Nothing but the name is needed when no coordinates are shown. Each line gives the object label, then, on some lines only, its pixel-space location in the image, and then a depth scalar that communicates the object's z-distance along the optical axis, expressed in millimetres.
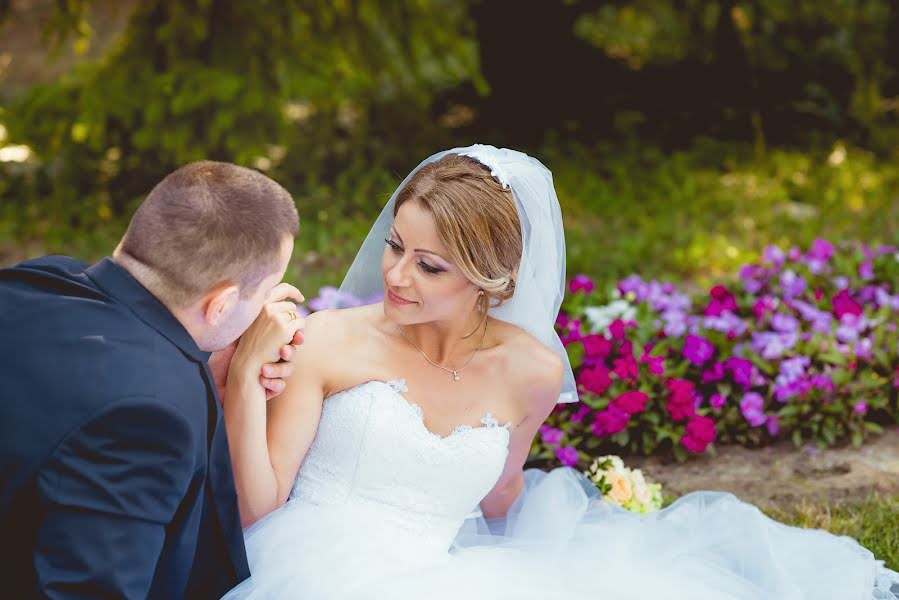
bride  2811
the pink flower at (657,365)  4609
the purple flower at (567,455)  4125
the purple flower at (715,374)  4734
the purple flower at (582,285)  5367
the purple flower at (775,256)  5711
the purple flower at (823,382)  4641
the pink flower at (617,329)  4867
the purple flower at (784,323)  4984
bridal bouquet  3713
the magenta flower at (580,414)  4445
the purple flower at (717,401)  4580
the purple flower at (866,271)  5504
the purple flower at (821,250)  5738
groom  1920
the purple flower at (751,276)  5523
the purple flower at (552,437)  4266
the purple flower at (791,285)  5367
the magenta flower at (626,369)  4586
